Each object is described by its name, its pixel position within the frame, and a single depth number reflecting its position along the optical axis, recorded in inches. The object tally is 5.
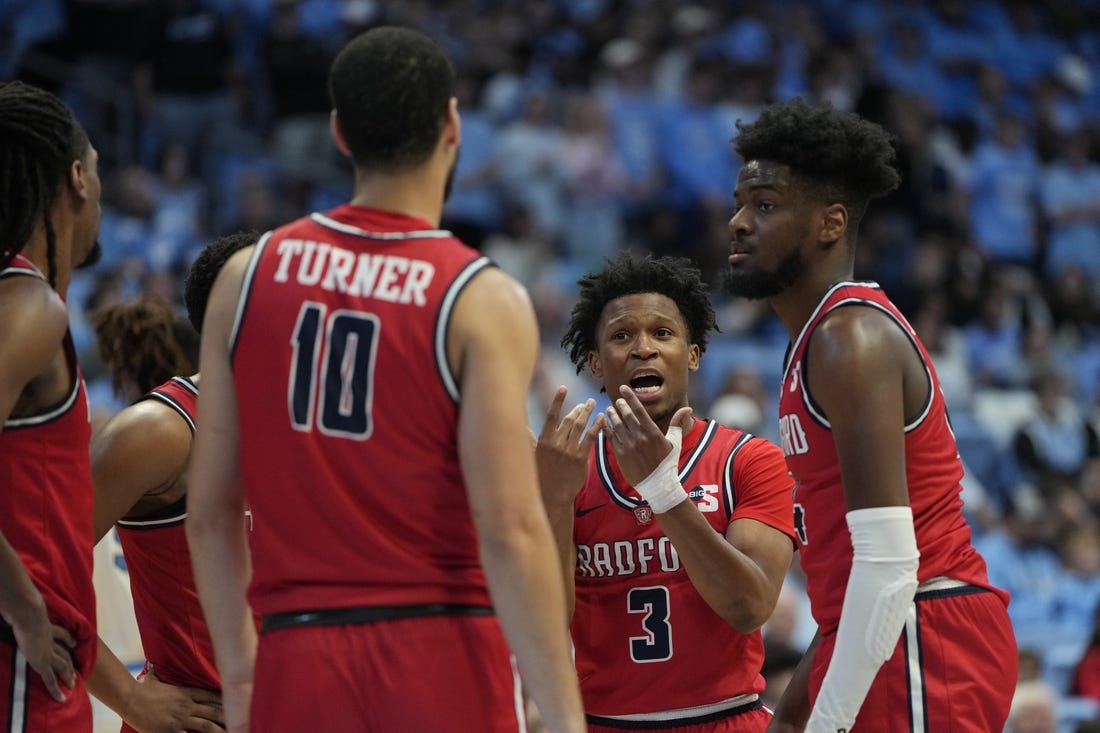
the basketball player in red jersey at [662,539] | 350.6
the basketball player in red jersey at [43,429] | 276.7
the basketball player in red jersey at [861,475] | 298.8
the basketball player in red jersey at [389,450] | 249.6
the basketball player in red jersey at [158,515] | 337.4
